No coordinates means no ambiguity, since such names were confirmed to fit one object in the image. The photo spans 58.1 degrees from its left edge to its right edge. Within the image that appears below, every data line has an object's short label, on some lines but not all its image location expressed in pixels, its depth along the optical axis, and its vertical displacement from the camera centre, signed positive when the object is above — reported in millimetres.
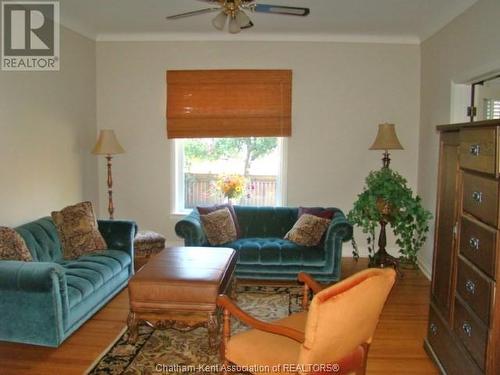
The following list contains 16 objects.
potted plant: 4742 -566
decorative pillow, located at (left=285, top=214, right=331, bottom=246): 4695 -799
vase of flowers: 5297 -383
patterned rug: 2938 -1403
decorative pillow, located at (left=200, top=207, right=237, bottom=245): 4770 -796
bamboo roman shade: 5457 +634
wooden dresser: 2219 -549
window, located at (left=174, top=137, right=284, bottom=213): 5738 -180
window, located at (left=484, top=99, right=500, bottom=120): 4020 +445
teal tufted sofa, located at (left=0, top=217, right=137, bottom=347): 3082 -1033
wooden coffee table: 3152 -1040
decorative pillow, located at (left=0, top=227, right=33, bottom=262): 3379 -734
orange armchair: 1987 -868
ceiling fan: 2885 +956
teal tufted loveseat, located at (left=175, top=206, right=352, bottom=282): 4512 -1010
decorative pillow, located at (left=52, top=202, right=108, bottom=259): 4109 -747
